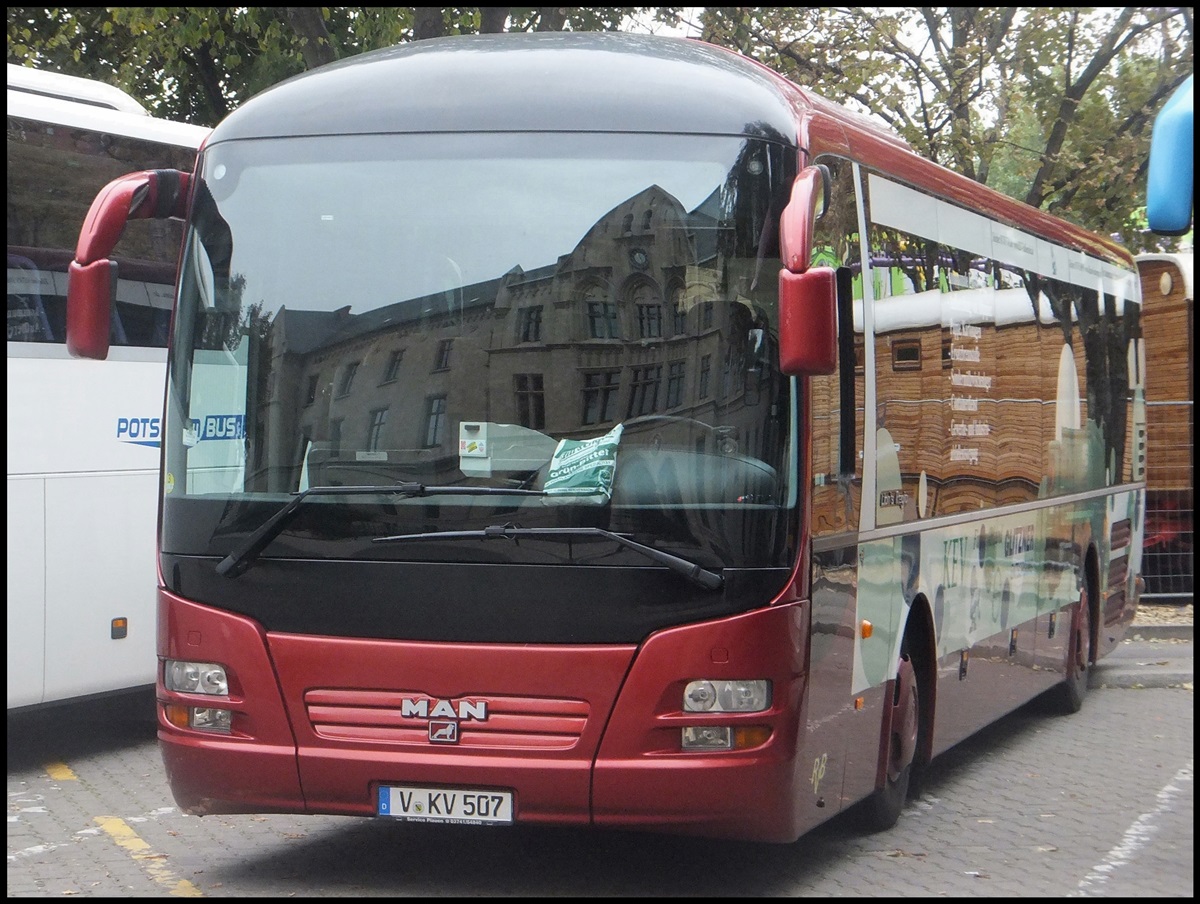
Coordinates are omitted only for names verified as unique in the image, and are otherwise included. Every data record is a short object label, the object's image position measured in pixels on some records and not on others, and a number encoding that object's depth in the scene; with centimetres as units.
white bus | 998
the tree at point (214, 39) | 1756
